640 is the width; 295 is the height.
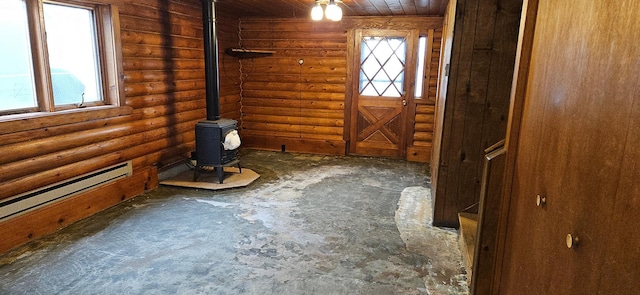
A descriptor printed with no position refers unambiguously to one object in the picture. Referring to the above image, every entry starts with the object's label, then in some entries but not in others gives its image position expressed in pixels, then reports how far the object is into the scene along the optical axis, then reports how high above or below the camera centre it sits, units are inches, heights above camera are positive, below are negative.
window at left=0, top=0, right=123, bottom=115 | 109.8 +4.7
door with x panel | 212.5 -5.0
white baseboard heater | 108.1 -36.4
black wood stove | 157.2 -19.0
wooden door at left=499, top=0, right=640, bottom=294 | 31.1 -6.8
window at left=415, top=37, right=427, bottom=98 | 209.2 +8.1
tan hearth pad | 160.6 -43.8
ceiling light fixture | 148.9 +26.3
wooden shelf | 217.7 +13.9
